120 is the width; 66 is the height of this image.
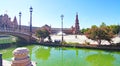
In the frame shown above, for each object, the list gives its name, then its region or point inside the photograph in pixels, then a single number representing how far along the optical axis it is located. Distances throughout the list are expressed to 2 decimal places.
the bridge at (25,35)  16.59
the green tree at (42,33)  16.93
